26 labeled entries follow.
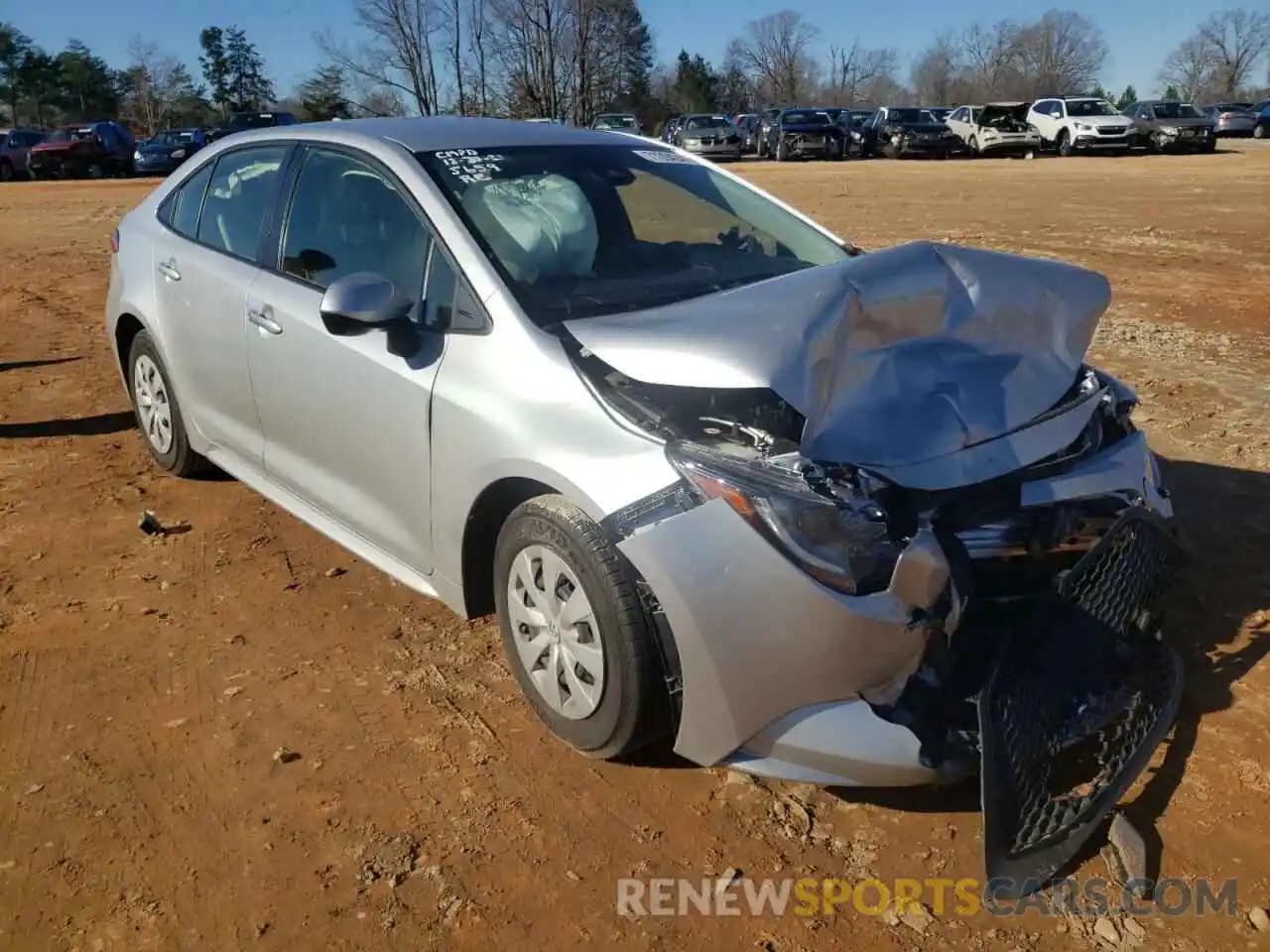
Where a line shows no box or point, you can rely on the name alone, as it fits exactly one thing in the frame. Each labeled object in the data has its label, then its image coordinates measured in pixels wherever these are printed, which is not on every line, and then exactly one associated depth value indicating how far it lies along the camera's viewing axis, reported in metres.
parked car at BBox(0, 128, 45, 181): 32.59
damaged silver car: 2.57
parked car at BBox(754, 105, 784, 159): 36.05
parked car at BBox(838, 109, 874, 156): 35.56
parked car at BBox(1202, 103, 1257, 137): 44.33
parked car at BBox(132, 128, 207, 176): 31.25
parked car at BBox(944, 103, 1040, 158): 33.28
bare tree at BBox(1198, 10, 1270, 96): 102.50
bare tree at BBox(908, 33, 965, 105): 101.38
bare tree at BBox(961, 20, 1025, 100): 103.12
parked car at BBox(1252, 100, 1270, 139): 43.78
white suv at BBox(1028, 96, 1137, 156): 31.39
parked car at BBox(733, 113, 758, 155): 39.31
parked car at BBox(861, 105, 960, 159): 33.91
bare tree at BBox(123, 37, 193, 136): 68.56
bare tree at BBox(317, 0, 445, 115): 44.47
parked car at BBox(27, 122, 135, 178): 31.61
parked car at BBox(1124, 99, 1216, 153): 32.31
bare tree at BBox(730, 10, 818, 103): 91.62
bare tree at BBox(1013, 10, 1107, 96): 101.81
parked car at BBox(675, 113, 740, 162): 33.94
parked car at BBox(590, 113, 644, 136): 32.69
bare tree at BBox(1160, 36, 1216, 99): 106.94
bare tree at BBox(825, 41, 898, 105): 98.62
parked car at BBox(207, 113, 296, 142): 29.29
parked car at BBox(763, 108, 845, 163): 33.88
